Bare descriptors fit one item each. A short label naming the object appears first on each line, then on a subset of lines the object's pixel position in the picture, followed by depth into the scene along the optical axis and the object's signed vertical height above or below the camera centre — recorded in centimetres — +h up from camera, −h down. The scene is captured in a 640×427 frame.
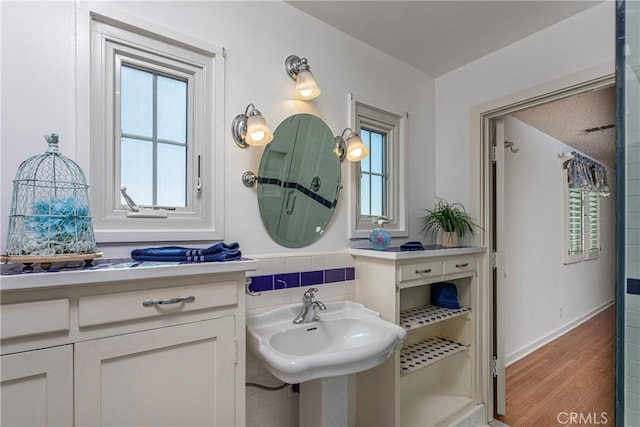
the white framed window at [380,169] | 192 +31
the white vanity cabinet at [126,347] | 75 -37
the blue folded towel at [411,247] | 173 -18
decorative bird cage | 86 +1
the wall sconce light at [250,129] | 138 +39
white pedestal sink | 107 -54
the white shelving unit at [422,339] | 161 -82
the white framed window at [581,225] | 356 -12
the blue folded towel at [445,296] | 204 -54
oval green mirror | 154 +18
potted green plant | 205 -5
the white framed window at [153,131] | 115 +35
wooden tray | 81 -12
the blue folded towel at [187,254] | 105 -13
